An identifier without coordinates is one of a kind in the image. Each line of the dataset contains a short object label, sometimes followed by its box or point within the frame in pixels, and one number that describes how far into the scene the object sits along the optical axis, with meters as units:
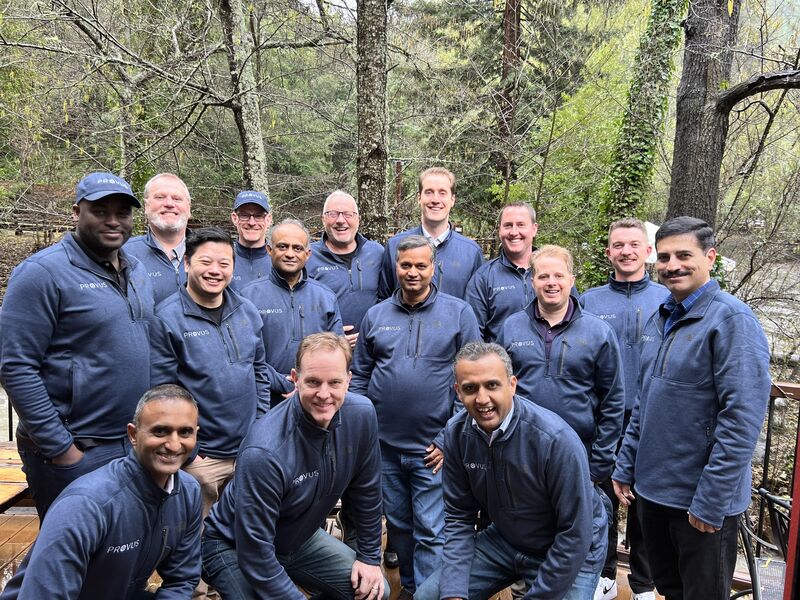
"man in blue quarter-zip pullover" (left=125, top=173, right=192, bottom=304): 3.52
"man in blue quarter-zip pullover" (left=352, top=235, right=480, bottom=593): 3.27
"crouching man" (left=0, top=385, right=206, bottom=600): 2.00
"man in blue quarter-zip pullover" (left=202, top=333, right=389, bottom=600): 2.52
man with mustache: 2.45
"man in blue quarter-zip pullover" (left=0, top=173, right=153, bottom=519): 2.51
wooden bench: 3.19
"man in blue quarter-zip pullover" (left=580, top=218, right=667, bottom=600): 3.61
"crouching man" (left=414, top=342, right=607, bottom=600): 2.47
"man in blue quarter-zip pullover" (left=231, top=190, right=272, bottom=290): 4.05
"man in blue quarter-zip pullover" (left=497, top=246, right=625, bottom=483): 3.11
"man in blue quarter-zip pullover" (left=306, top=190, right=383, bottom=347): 4.10
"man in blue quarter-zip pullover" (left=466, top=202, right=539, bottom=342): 3.82
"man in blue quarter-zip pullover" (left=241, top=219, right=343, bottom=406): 3.61
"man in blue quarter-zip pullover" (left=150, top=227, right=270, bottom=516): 2.97
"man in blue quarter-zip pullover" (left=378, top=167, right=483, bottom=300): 4.06
